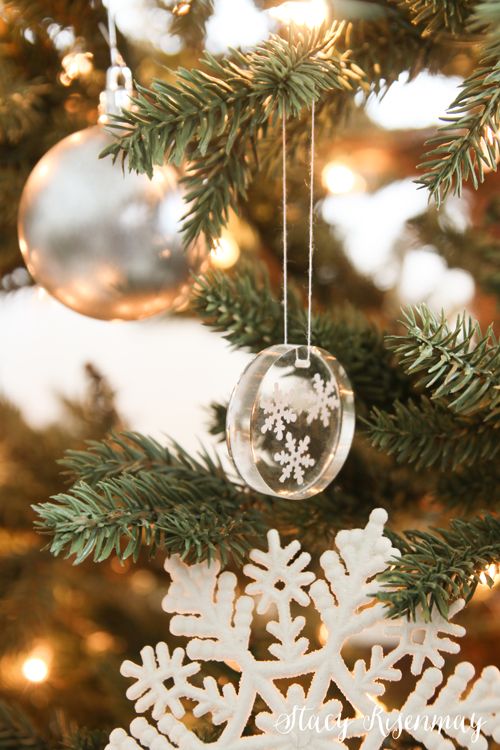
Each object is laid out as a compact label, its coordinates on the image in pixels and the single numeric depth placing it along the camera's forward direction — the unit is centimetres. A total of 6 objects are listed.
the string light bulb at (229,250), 86
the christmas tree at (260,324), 44
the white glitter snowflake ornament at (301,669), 46
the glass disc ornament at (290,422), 48
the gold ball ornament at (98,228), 56
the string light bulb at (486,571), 44
